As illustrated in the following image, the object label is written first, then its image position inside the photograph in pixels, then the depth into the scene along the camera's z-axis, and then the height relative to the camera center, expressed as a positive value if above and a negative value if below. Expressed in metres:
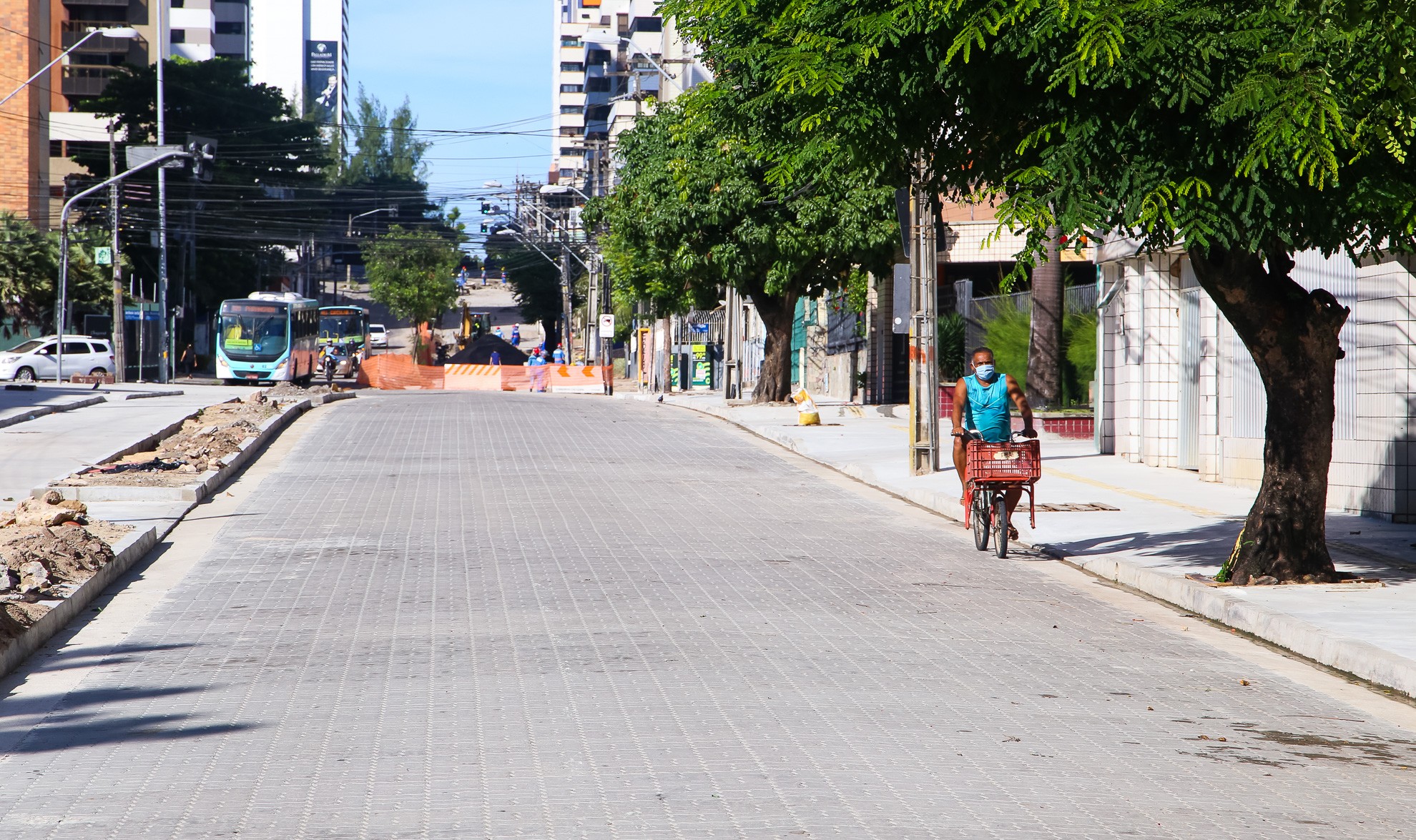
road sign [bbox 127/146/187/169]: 62.59 +8.91
